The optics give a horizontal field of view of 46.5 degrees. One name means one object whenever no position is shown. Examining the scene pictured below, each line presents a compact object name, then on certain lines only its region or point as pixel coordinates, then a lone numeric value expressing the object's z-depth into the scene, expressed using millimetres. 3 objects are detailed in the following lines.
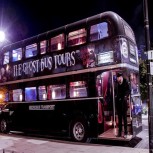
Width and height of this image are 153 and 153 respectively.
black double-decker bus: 6762
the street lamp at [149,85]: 5440
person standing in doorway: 6540
